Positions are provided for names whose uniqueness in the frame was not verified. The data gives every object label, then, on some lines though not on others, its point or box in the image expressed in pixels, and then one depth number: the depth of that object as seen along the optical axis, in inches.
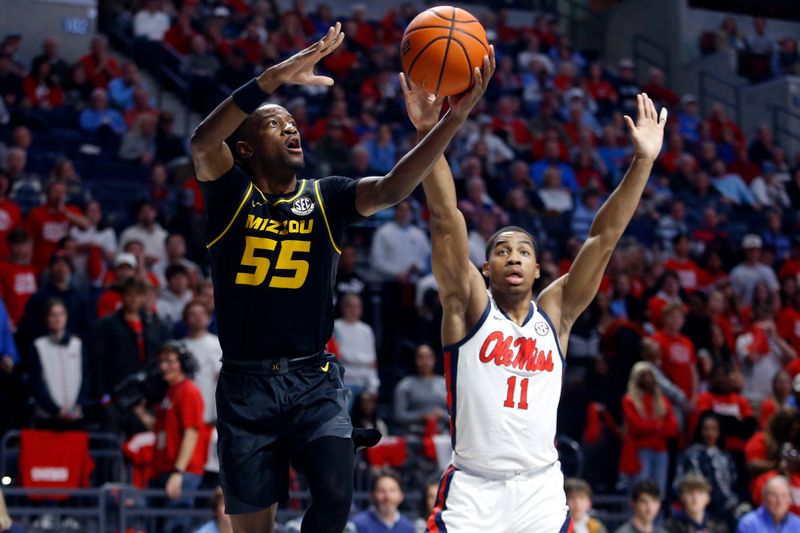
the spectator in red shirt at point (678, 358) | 515.8
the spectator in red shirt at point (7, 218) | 482.0
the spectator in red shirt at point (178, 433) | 387.2
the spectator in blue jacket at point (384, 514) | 388.8
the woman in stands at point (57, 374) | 406.3
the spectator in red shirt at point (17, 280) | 454.6
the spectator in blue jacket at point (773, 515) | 407.2
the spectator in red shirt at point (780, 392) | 506.6
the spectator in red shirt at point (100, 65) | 636.1
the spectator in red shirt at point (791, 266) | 639.1
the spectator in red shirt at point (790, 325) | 587.2
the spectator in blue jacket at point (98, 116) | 601.3
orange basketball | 225.5
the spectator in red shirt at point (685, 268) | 611.2
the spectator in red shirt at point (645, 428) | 472.1
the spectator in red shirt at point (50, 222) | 484.4
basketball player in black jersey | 213.3
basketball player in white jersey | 233.0
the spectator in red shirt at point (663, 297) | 553.0
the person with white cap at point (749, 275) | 620.7
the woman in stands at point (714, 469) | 463.8
